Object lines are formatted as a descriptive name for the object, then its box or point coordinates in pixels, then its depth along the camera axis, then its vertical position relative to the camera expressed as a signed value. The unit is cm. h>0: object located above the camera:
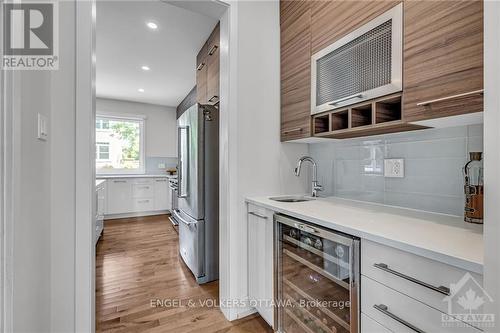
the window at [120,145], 513 +44
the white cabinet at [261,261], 155 -66
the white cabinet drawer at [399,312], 72 -49
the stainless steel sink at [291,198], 183 -26
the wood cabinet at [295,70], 168 +72
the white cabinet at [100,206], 305 -57
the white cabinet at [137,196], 483 -66
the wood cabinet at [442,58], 88 +44
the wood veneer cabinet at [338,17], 124 +85
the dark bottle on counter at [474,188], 102 -10
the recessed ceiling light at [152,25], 248 +147
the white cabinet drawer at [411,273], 71 -36
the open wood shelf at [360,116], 138 +29
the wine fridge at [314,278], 101 -58
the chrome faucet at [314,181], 188 -13
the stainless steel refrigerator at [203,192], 229 -27
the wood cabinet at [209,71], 237 +104
